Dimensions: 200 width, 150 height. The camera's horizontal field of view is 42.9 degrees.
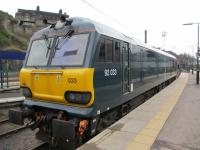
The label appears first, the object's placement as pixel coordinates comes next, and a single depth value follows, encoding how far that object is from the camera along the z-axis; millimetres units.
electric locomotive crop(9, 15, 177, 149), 5396
